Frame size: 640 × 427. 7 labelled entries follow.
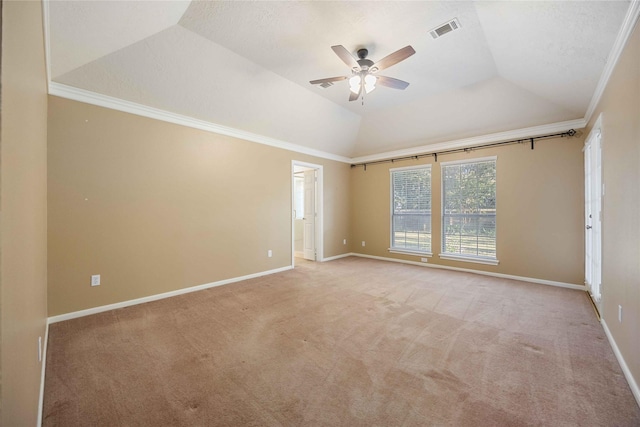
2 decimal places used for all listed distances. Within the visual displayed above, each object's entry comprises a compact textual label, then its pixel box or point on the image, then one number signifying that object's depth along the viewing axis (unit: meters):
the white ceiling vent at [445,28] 2.62
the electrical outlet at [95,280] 3.06
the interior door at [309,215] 6.28
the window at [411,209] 5.62
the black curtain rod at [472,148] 4.06
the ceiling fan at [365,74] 2.62
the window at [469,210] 4.80
